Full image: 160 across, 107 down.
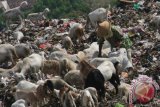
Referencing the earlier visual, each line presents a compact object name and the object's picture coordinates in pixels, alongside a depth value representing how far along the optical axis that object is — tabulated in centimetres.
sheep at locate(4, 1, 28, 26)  2502
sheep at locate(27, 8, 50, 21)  2811
